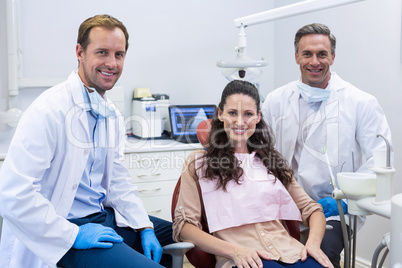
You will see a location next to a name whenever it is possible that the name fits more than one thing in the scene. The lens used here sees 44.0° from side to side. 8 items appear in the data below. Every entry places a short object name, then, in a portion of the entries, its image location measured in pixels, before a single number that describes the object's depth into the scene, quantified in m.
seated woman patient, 1.73
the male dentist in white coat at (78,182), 1.58
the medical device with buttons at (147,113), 3.18
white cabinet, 2.94
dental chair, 1.82
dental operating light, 2.39
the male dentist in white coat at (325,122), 2.25
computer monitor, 3.20
